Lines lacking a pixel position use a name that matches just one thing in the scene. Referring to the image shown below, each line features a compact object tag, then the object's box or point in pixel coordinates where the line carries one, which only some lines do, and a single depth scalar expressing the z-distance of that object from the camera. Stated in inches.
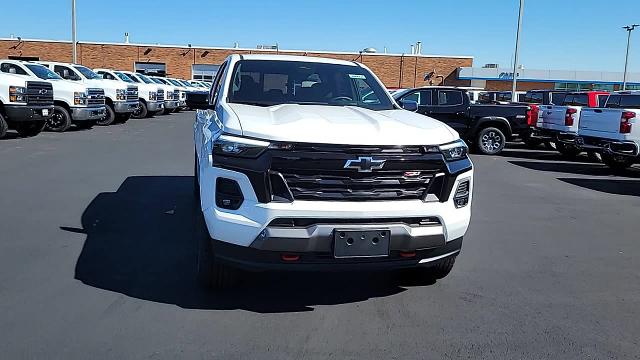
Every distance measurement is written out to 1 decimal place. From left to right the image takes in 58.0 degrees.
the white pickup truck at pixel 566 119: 554.9
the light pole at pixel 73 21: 1218.6
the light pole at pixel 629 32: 2100.9
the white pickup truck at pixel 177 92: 1133.1
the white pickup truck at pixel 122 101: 808.9
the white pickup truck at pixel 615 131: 444.5
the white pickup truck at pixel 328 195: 143.9
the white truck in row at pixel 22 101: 553.9
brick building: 2198.6
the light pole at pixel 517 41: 1099.1
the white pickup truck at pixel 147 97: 954.7
